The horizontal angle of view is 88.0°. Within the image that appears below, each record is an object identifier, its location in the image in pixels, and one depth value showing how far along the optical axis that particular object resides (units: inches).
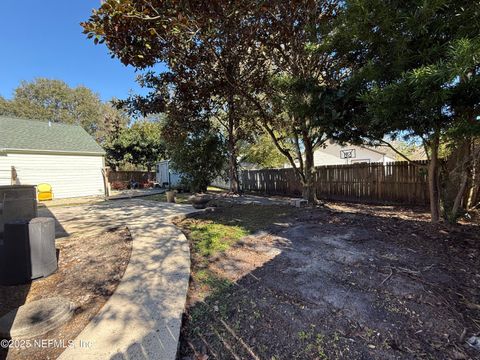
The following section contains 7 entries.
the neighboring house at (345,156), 771.4
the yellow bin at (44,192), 454.8
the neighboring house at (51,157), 446.6
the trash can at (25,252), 119.6
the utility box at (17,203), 143.7
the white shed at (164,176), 688.5
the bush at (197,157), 438.3
